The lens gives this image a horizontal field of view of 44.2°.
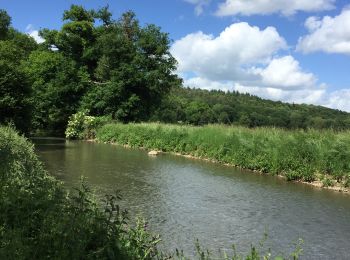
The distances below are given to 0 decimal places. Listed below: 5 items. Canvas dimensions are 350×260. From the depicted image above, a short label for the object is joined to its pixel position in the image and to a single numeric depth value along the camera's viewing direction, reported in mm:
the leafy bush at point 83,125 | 43750
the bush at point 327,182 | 17844
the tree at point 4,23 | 55438
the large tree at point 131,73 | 46188
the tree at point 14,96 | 24281
